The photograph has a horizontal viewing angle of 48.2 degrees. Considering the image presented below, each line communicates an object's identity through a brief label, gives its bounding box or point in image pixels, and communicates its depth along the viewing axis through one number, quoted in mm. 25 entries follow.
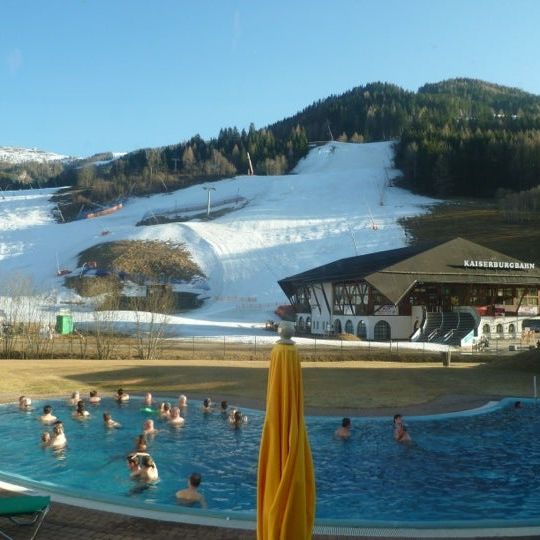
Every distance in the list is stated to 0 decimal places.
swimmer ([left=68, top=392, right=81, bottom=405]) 18031
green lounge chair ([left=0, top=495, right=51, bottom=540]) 6598
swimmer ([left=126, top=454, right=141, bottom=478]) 10914
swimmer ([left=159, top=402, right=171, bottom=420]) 16094
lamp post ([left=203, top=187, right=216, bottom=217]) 96938
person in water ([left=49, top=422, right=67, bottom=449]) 13500
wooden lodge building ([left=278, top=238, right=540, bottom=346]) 43812
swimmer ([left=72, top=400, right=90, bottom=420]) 16275
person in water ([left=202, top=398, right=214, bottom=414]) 16953
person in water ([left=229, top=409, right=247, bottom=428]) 15336
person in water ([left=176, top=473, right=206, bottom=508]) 9680
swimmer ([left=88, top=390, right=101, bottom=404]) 18266
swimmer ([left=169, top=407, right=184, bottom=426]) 15898
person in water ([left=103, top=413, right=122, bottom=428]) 15539
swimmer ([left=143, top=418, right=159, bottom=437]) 14578
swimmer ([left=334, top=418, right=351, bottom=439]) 14180
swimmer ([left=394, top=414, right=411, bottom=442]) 13719
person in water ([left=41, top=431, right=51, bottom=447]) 13495
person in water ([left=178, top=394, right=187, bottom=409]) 17656
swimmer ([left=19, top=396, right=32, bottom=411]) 17156
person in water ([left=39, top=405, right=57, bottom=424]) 15549
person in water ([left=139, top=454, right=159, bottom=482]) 10836
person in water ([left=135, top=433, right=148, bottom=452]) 12195
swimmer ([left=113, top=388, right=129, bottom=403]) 18266
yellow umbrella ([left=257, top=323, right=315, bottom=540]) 4477
